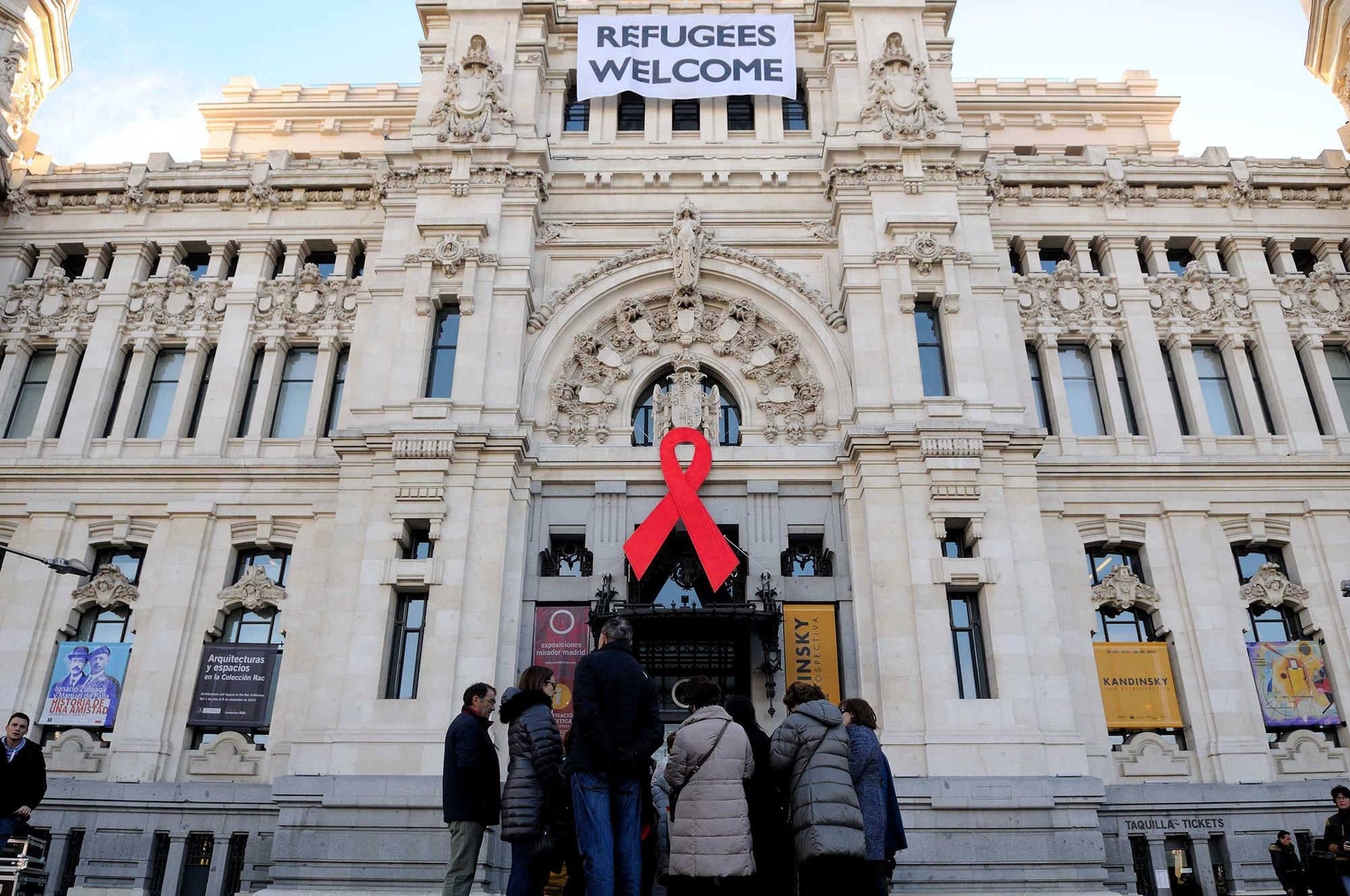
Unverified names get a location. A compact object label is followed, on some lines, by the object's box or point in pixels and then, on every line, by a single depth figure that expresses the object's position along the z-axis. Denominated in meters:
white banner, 28.50
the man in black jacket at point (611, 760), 9.41
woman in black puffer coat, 9.77
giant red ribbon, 22.09
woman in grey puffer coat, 9.56
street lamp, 17.88
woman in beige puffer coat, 9.15
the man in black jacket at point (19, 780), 12.84
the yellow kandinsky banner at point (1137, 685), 22.32
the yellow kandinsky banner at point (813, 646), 21.66
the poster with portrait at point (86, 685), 23.02
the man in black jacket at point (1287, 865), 17.30
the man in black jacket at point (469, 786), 10.68
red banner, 21.89
